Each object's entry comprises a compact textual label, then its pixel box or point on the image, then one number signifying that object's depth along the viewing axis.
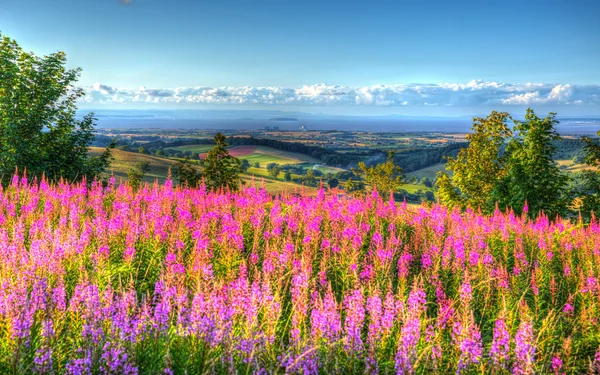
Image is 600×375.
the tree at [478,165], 36.00
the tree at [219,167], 20.50
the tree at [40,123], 21.72
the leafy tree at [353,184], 28.77
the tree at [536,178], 27.04
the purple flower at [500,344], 3.78
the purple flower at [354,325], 3.88
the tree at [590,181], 28.27
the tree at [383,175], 35.97
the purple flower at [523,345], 3.53
